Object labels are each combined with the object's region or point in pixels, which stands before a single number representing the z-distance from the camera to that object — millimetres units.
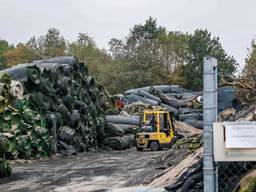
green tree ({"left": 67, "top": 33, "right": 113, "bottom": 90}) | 57344
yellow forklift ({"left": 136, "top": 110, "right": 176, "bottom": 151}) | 24734
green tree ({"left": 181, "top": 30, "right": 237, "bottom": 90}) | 57500
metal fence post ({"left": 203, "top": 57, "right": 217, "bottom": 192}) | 3840
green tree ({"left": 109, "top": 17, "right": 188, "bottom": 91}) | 54738
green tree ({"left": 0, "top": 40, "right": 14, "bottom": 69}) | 69481
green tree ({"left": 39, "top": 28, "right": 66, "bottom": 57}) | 63938
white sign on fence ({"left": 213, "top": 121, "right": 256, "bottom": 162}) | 3645
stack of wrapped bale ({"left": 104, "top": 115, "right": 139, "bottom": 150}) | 27953
